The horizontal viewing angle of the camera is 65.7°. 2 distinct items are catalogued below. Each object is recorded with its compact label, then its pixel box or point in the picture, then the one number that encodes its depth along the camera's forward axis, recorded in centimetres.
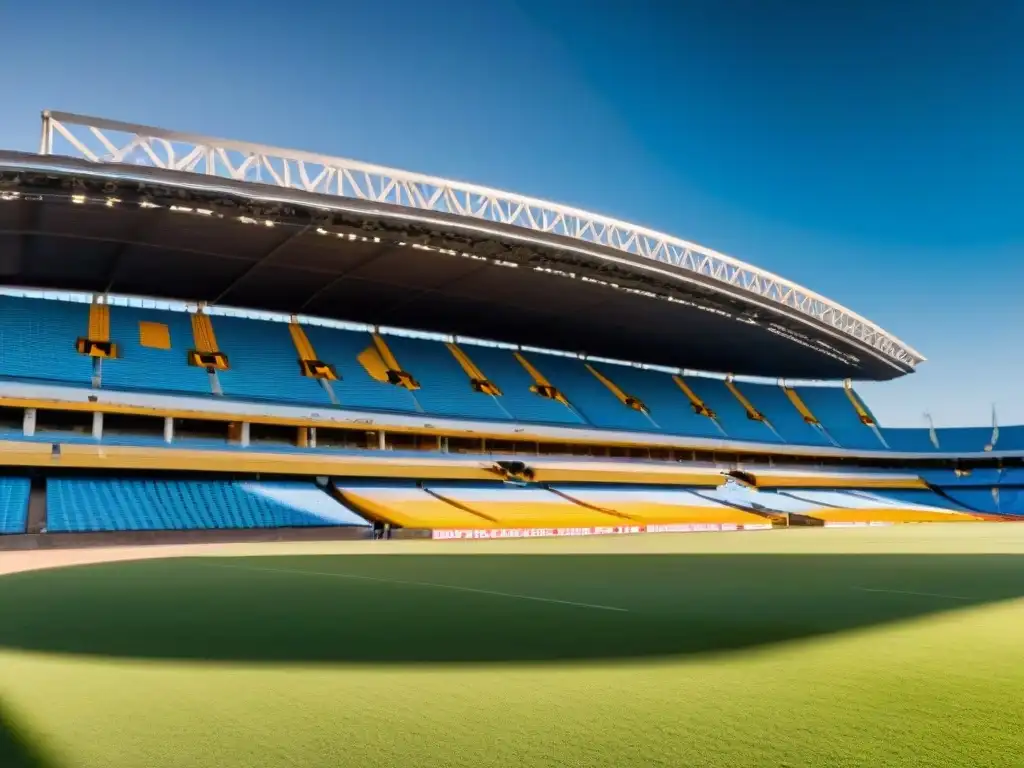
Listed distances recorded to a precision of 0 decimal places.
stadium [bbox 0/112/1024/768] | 419
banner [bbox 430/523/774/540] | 3005
